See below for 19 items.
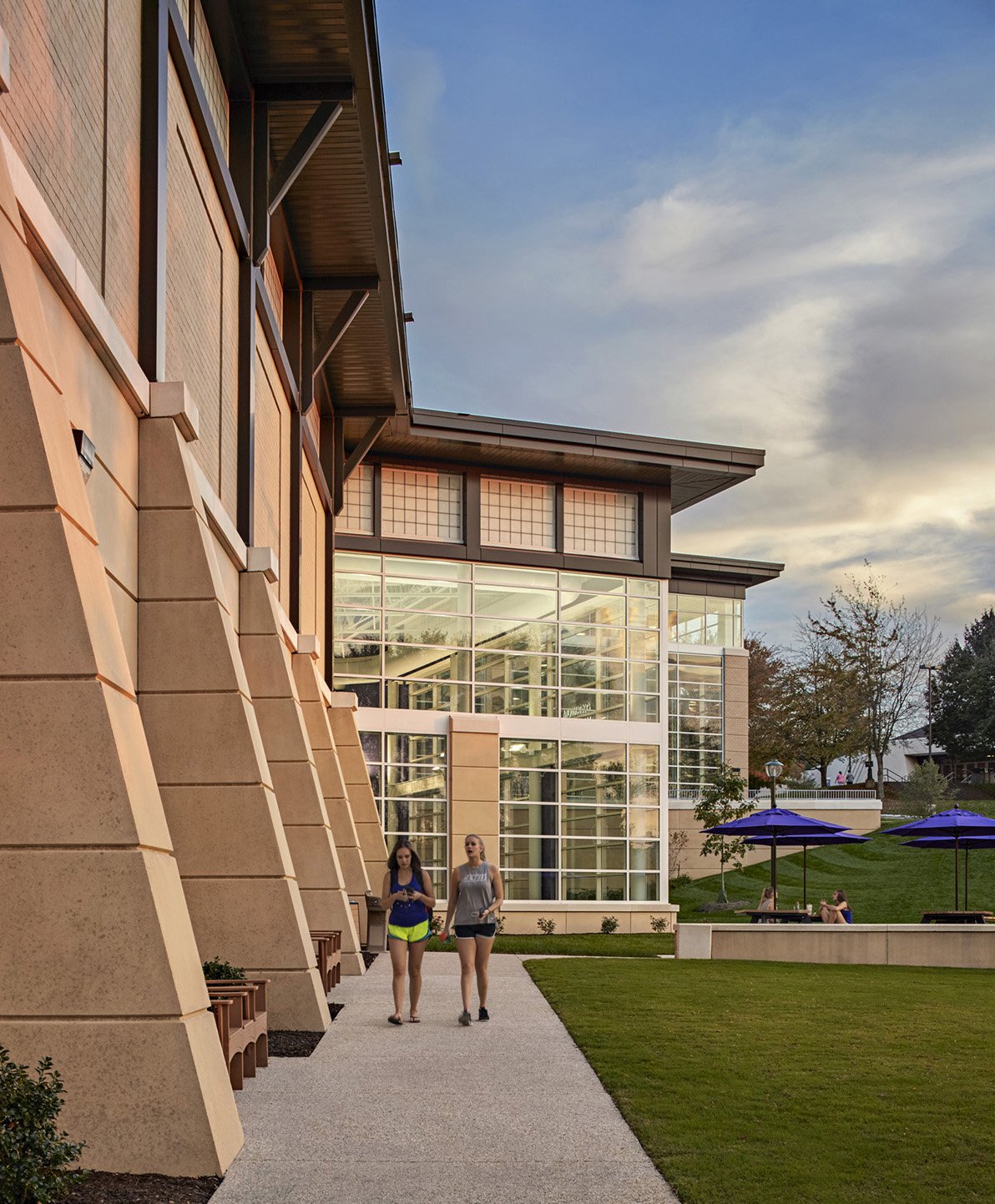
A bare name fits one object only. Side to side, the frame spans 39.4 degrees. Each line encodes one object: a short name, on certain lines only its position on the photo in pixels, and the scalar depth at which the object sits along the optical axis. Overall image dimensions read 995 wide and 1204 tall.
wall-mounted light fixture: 8.35
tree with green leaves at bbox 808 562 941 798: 79.88
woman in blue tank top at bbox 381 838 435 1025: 13.54
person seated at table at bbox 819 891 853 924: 26.84
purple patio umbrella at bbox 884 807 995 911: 28.05
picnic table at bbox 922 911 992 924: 27.09
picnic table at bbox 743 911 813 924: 27.52
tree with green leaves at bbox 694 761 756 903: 47.69
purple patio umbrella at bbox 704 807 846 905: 28.52
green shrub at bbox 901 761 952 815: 59.81
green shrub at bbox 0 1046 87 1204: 5.38
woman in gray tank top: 13.85
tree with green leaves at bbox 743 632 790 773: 75.12
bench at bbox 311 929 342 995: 15.57
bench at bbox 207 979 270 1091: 9.03
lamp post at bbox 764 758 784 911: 31.50
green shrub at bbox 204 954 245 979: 10.80
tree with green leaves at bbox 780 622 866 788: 76.06
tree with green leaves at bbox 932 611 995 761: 83.88
